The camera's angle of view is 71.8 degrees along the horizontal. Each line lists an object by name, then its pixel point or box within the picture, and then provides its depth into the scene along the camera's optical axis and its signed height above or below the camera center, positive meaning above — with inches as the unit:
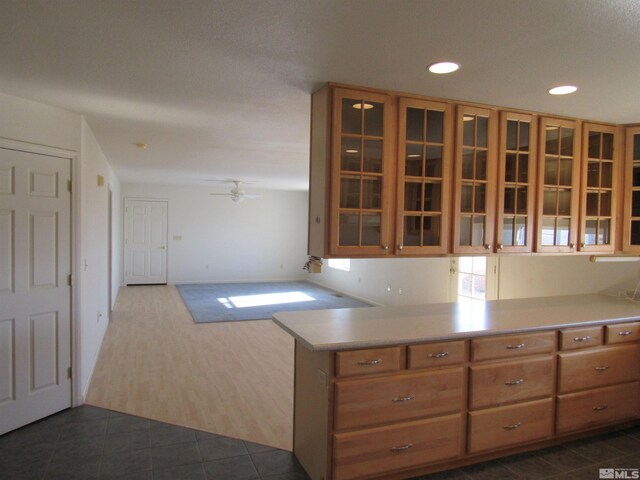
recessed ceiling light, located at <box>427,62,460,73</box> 88.3 +33.2
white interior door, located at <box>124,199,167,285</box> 398.6 -15.8
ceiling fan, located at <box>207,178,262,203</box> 353.1 +27.0
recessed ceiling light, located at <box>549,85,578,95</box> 102.0 +33.6
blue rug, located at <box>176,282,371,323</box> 288.8 -56.4
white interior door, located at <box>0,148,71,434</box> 118.6 -18.3
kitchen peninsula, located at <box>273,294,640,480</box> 91.8 -35.4
